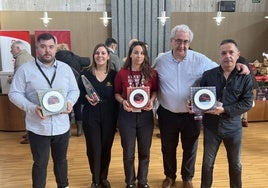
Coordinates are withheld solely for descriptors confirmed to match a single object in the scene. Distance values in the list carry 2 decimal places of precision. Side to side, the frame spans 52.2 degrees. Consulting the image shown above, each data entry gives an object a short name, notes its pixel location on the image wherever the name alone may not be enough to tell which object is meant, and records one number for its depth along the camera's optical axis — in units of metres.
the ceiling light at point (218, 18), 6.05
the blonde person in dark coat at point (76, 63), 4.05
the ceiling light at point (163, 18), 5.44
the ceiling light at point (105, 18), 5.84
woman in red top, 2.41
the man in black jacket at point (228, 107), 2.19
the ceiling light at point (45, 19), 5.64
